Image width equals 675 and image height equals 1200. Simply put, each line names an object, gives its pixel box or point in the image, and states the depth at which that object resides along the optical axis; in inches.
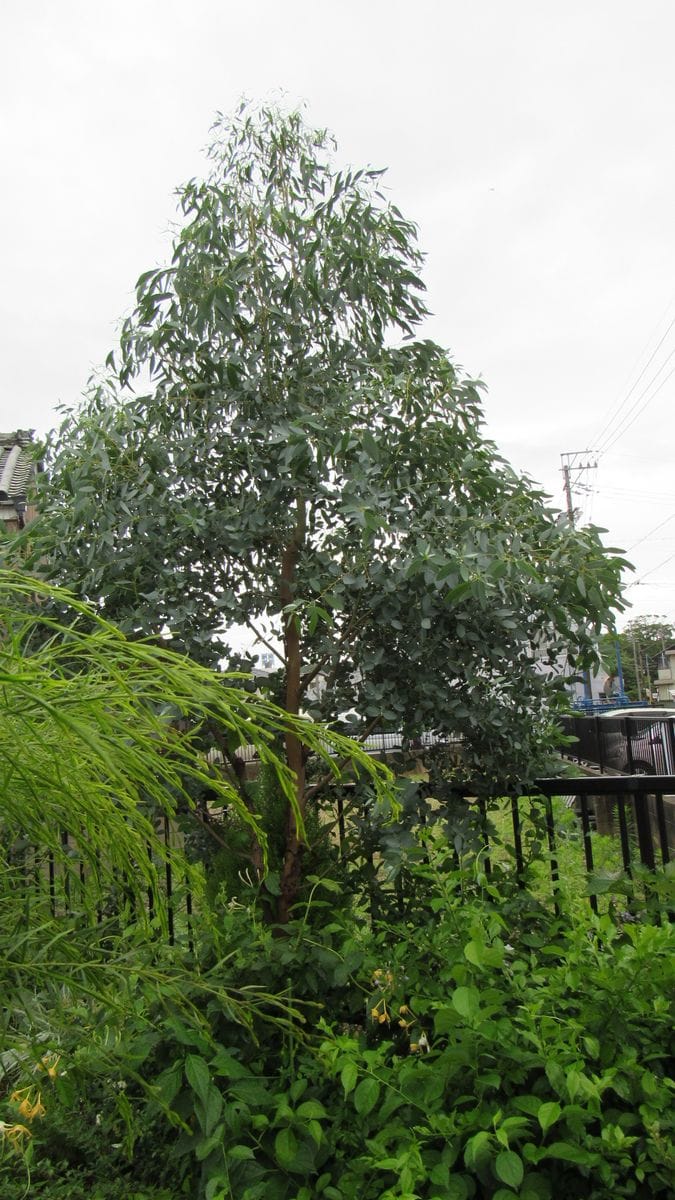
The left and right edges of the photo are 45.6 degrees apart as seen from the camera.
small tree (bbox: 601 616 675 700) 2064.5
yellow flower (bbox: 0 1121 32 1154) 70.0
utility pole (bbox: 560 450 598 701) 1500.5
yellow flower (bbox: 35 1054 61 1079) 64.9
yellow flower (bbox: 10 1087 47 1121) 68.1
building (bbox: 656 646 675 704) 1813.4
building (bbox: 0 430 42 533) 353.4
